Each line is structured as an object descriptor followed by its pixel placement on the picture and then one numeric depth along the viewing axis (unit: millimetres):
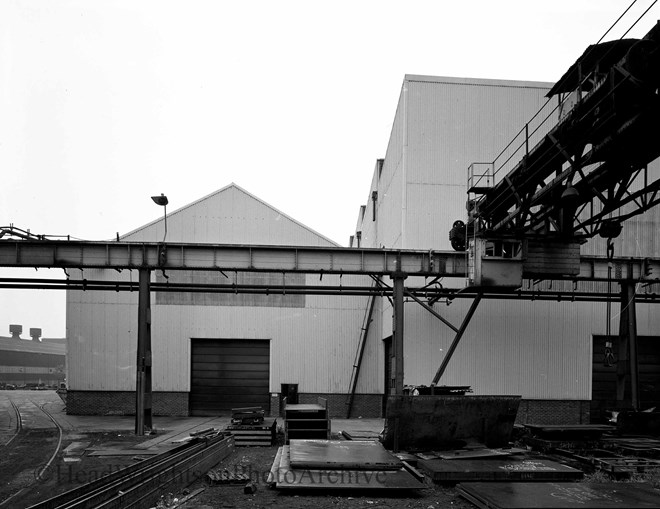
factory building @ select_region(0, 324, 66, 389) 65144
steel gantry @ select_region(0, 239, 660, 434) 17844
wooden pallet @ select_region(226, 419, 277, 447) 15172
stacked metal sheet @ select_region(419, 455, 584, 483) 9797
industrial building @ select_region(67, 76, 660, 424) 21156
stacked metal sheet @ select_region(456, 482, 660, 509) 7348
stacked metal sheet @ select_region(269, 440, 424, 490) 8961
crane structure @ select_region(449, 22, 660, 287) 9812
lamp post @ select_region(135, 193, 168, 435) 17703
